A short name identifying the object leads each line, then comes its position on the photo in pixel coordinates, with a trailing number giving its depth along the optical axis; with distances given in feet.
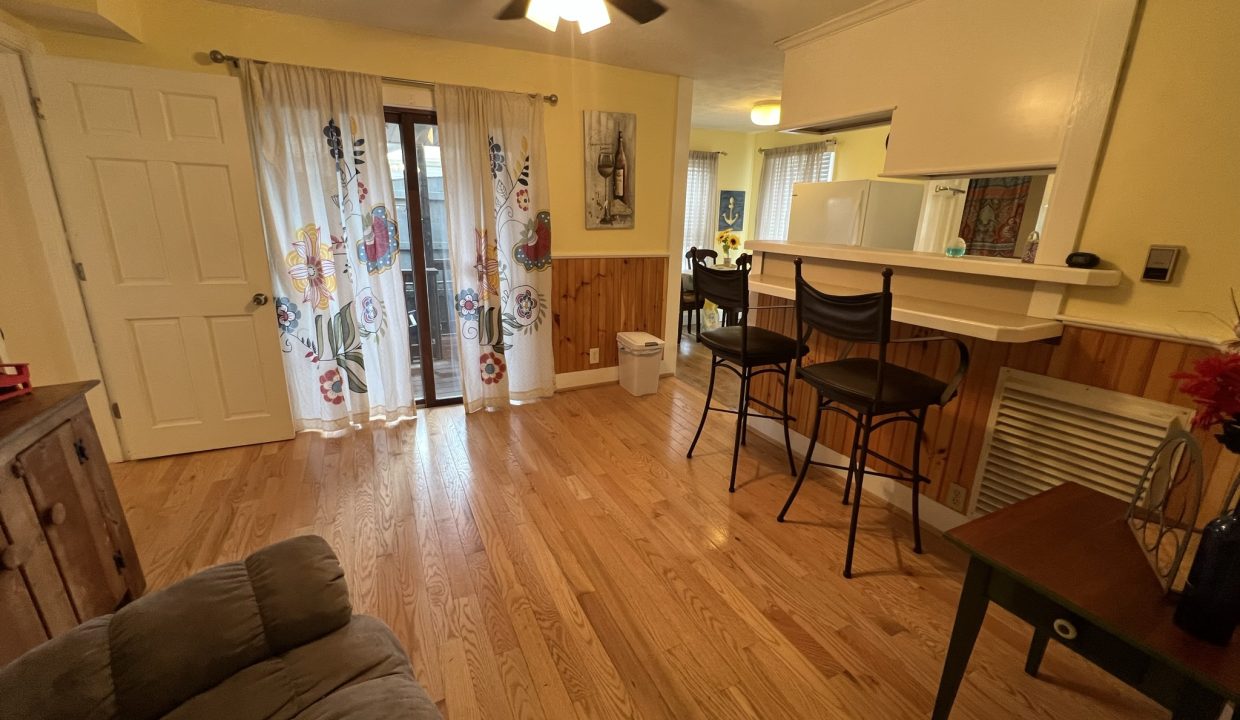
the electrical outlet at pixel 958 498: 6.81
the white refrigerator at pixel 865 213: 12.46
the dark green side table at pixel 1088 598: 2.68
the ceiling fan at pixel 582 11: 6.33
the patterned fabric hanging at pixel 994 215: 8.07
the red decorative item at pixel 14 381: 4.42
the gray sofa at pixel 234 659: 2.82
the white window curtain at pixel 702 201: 19.61
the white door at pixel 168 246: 7.32
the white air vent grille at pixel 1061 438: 5.28
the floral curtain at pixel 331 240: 8.49
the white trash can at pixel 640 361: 12.02
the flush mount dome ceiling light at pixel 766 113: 13.69
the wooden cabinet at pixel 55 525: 3.81
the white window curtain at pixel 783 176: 17.29
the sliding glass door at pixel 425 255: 9.95
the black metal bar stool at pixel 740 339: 7.39
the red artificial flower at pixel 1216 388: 2.45
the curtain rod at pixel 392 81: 7.95
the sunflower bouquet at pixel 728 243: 18.71
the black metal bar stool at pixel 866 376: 5.30
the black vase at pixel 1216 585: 2.61
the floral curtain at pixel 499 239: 9.87
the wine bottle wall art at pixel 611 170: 11.30
